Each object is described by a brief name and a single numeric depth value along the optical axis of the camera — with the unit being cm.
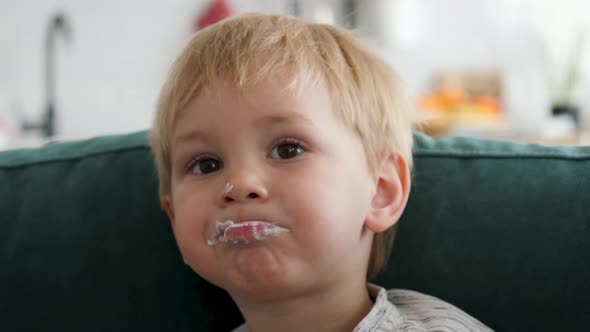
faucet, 297
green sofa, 90
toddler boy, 79
